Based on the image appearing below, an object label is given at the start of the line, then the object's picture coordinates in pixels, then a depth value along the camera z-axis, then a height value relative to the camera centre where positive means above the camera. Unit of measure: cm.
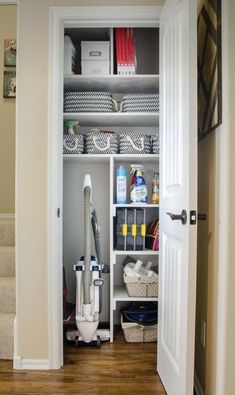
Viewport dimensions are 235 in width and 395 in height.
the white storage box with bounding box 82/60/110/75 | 215 +96
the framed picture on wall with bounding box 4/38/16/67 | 297 +147
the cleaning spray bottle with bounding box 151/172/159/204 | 230 +3
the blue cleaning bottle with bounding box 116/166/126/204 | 225 +5
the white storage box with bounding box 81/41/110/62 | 217 +109
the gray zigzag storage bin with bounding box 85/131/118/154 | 218 +39
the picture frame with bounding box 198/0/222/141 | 122 +61
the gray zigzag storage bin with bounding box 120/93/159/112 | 215 +69
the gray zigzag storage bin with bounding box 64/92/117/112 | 217 +70
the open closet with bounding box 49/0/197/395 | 128 +28
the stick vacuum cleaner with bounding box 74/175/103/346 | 202 -68
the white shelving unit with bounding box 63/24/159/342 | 216 +26
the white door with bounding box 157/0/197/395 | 125 +2
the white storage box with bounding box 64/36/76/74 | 217 +105
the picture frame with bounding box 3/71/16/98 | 300 +115
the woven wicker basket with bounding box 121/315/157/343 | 219 -105
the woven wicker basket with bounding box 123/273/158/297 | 217 -69
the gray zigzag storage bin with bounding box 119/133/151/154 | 218 +39
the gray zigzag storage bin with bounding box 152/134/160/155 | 220 +38
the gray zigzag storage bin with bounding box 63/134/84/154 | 216 +38
